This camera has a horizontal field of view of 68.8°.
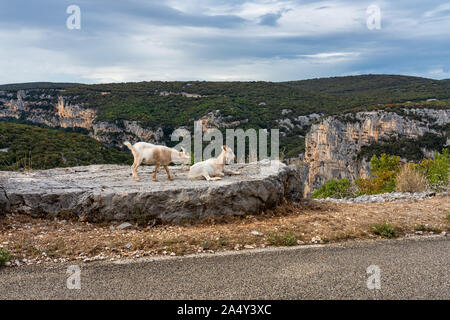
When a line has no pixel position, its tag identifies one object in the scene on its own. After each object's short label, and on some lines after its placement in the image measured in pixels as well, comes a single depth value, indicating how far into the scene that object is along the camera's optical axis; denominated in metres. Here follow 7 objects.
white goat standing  8.00
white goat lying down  8.45
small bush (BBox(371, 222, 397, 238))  6.82
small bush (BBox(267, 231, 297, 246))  6.21
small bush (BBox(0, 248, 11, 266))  5.30
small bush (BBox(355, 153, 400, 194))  21.16
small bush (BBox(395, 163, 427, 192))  11.67
